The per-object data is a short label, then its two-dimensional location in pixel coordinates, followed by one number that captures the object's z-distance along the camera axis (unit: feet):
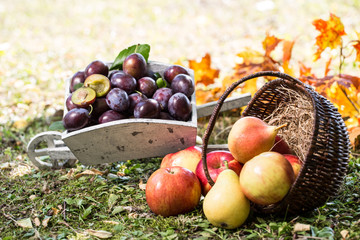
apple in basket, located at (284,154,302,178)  6.19
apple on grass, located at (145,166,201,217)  6.29
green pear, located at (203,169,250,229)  5.78
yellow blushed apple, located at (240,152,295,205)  5.57
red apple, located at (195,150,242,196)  6.64
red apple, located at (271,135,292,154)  6.84
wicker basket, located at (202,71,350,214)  5.53
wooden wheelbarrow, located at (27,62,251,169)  7.22
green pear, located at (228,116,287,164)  6.22
